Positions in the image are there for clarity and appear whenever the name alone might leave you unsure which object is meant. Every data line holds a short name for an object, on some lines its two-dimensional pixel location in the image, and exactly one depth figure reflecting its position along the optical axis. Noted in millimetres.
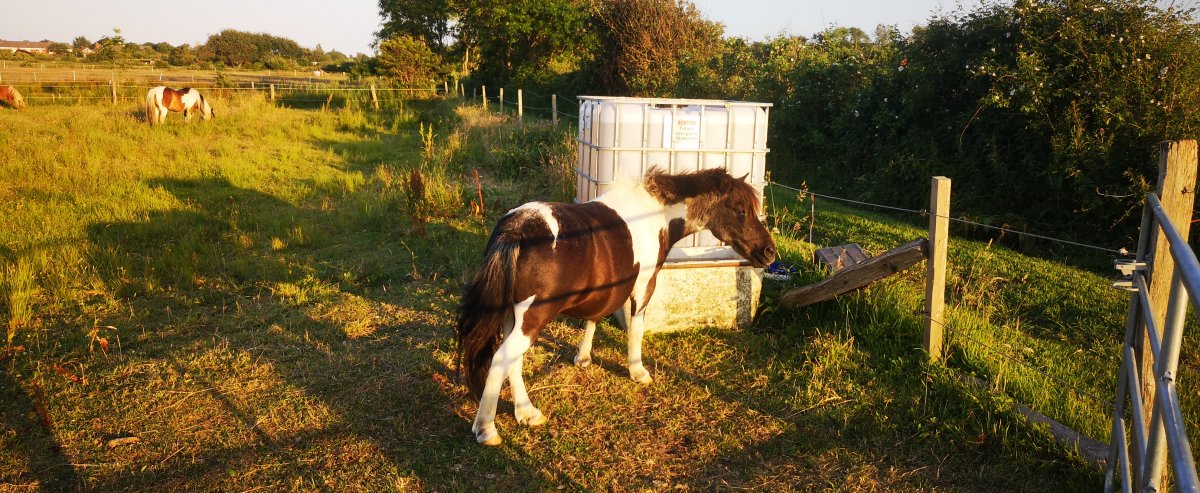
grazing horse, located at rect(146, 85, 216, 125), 15297
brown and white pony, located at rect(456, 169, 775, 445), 3672
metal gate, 1487
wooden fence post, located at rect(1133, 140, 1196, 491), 2707
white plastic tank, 5414
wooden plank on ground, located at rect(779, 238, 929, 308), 4367
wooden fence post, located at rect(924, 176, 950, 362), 4258
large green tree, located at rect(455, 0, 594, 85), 26188
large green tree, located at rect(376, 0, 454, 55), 37750
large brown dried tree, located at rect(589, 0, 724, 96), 18881
